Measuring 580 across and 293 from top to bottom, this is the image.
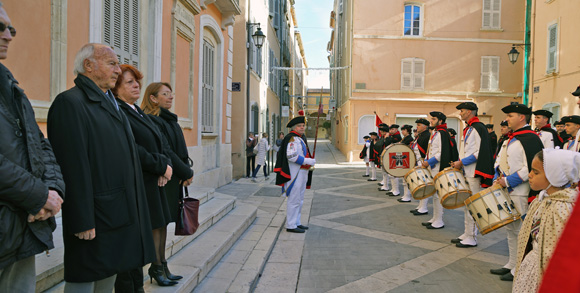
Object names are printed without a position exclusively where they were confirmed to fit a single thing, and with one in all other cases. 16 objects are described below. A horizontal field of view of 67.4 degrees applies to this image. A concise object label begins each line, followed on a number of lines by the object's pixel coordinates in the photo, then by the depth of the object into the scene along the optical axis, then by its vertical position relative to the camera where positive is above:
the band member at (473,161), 6.42 -0.37
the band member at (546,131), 8.15 +0.14
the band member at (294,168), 7.32 -0.62
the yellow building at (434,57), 25.33 +4.59
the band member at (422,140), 10.01 -0.11
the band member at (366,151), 18.21 -0.75
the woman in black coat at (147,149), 3.42 -0.17
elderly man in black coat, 2.47 -0.31
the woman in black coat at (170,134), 4.08 -0.05
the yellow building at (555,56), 16.09 +3.29
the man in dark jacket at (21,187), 2.01 -0.30
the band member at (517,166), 5.16 -0.35
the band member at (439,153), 7.88 -0.31
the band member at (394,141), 12.38 -0.20
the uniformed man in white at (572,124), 8.02 +0.27
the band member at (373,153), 15.79 -0.72
